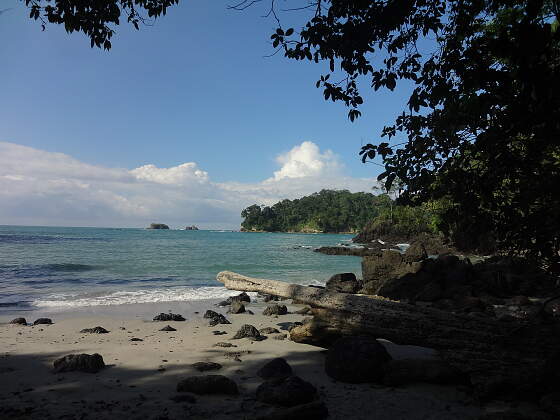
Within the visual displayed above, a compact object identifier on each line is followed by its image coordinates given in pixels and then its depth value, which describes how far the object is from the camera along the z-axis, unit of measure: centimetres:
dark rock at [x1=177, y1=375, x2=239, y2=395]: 424
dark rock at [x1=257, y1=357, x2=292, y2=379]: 487
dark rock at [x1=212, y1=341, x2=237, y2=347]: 680
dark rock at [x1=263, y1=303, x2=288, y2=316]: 1072
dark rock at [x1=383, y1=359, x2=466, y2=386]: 447
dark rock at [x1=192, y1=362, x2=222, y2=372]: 525
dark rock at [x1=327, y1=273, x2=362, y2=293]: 1499
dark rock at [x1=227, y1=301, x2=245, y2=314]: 1112
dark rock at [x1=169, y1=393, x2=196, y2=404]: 400
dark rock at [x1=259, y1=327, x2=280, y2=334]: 809
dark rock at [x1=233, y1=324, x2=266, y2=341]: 746
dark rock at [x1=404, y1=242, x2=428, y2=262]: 1662
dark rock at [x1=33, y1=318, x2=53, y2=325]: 924
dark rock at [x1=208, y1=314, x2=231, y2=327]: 928
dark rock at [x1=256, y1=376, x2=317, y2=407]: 390
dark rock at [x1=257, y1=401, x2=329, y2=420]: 339
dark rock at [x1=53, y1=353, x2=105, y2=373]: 511
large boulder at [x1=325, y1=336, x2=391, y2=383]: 459
